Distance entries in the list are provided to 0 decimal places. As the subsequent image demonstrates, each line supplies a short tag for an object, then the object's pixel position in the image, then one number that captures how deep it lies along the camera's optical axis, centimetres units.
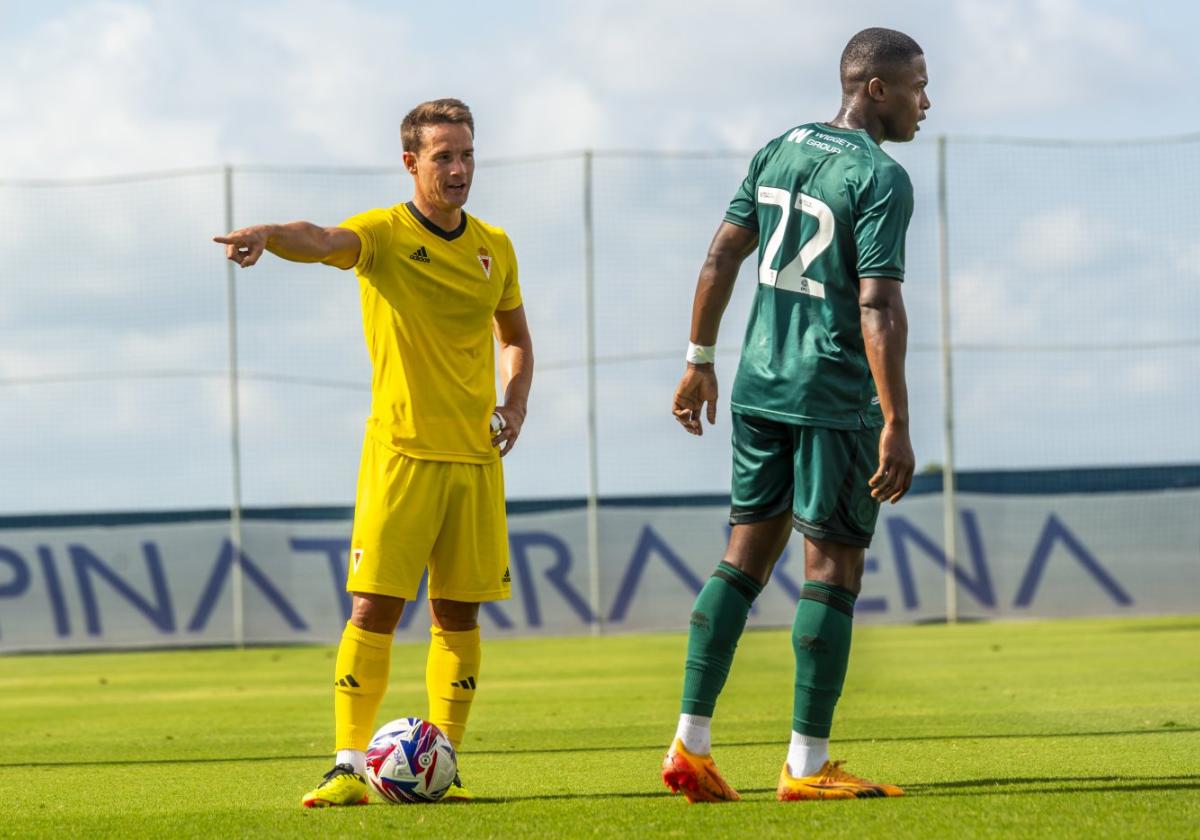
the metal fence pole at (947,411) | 2981
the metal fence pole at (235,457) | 2928
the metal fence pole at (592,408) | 2962
